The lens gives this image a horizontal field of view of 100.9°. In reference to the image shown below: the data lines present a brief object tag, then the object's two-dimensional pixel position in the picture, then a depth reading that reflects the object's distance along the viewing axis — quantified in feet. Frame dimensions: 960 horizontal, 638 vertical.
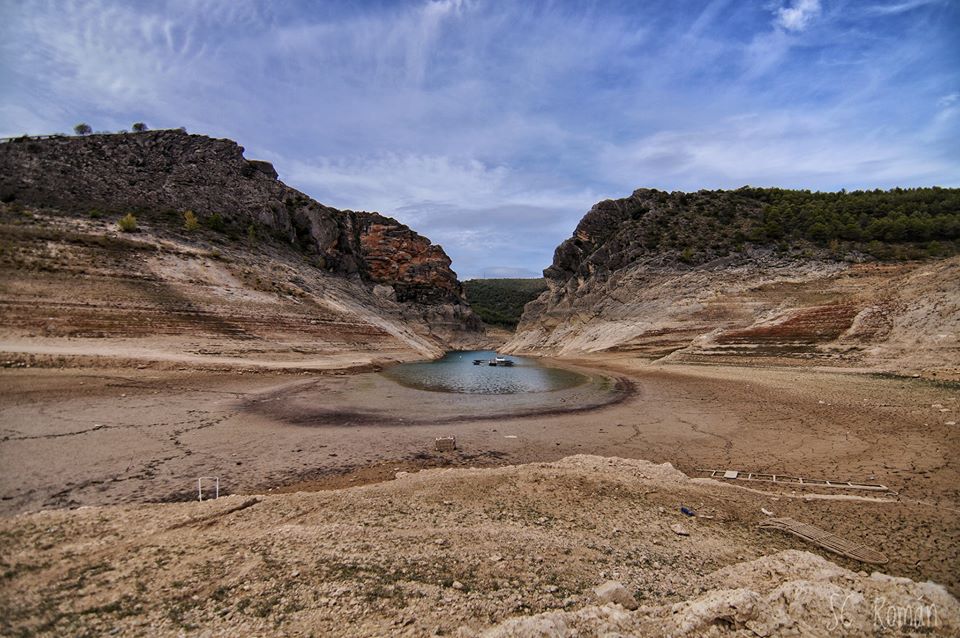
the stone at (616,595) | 13.28
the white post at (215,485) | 25.02
